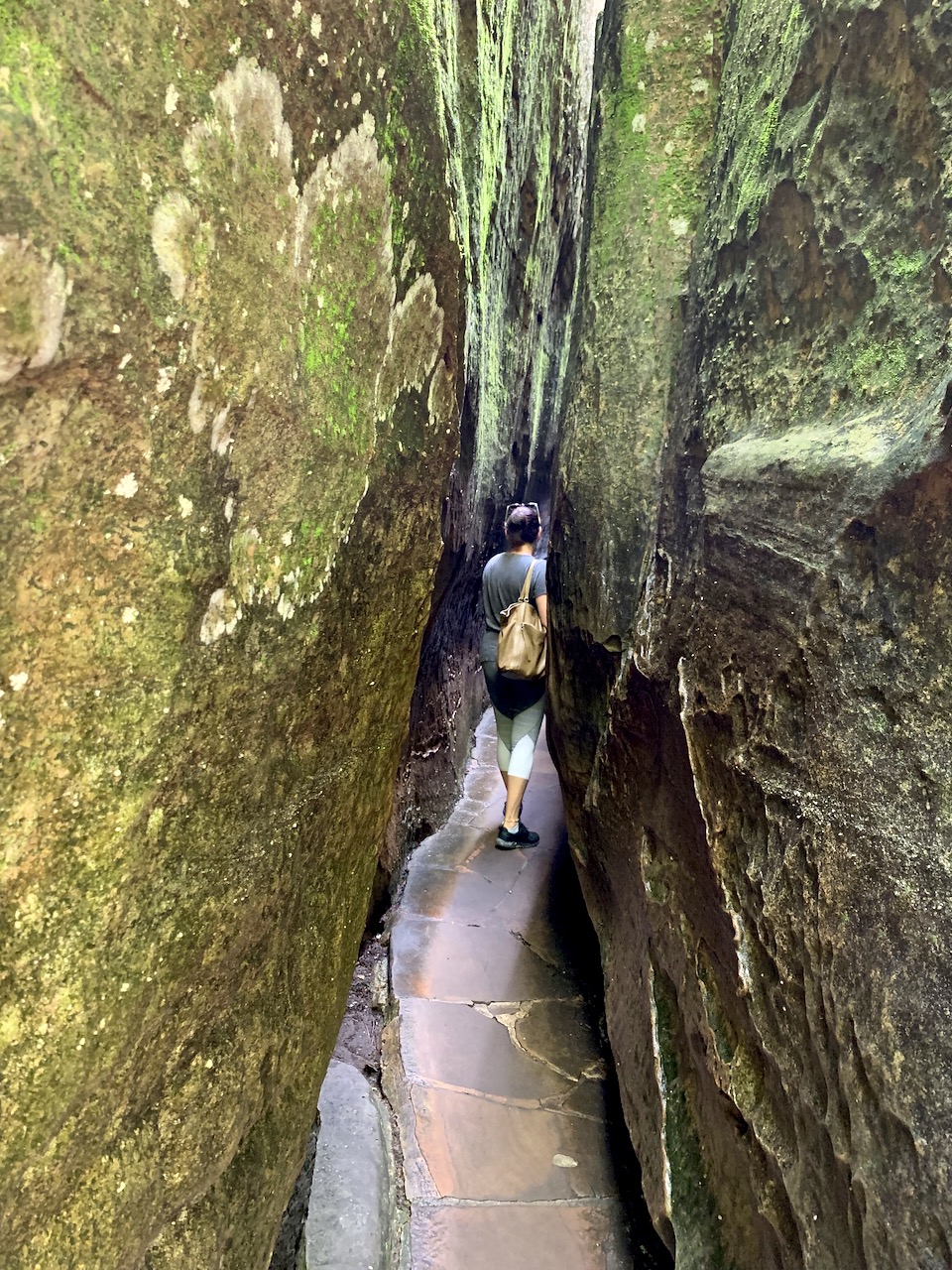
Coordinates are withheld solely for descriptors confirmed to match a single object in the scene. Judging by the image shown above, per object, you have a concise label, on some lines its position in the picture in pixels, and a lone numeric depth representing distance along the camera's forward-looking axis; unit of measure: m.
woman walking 4.46
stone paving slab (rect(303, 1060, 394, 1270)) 2.09
